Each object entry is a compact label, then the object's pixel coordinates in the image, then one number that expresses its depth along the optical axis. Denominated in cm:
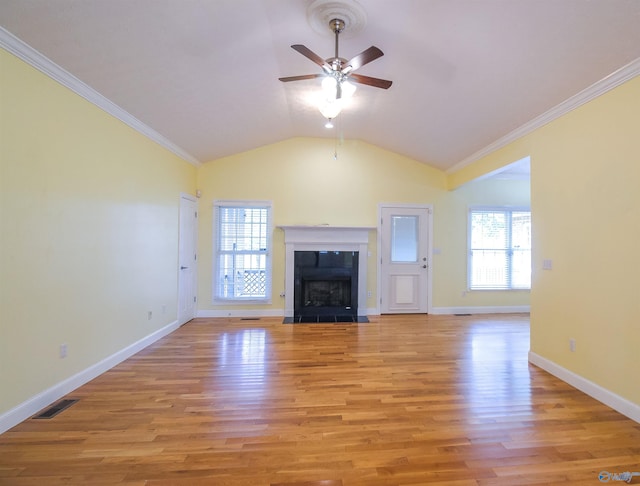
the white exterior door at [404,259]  502
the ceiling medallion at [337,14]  198
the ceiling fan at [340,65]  196
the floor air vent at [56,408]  198
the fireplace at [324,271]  472
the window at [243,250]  482
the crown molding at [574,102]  204
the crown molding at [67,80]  179
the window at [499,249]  518
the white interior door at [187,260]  420
